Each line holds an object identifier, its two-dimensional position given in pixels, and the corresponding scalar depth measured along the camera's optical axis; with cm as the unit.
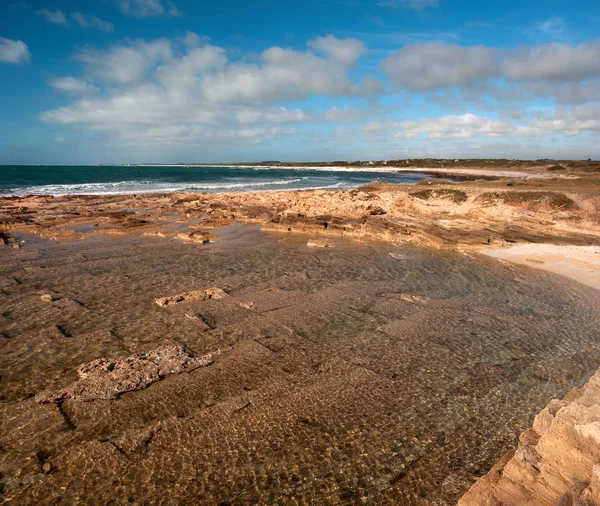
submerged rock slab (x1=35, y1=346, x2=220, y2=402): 602
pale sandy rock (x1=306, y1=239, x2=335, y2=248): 1752
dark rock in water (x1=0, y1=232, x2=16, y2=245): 1702
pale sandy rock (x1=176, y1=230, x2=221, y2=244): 1845
